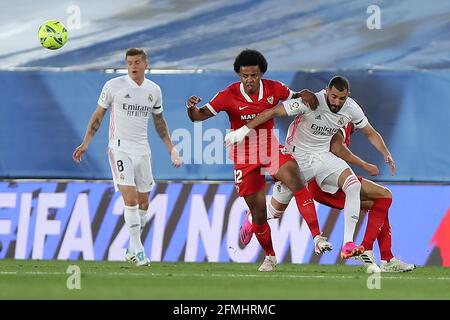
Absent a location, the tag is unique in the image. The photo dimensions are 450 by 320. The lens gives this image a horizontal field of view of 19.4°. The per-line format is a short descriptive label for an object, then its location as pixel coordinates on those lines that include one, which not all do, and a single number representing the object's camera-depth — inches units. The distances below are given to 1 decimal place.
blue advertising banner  639.1
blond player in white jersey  560.4
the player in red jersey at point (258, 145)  510.9
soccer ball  633.0
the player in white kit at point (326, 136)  507.8
